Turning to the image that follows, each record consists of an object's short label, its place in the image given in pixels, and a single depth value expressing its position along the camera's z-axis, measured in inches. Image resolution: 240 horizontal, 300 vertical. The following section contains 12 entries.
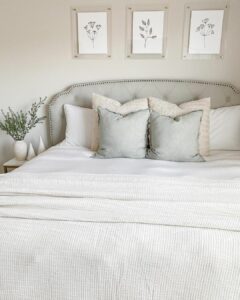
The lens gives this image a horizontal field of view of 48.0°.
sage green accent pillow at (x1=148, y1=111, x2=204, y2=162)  78.2
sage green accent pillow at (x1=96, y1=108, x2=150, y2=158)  81.0
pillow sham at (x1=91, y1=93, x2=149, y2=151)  89.8
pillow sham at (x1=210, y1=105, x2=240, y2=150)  88.7
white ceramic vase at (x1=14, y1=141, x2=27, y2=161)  102.1
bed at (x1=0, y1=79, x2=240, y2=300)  39.0
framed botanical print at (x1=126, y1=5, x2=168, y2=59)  94.5
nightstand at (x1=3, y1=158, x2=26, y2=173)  99.8
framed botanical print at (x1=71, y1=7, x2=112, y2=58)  97.0
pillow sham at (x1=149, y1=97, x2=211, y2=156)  86.0
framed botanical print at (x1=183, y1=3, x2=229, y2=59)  92.0
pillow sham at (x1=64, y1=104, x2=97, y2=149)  94.6
